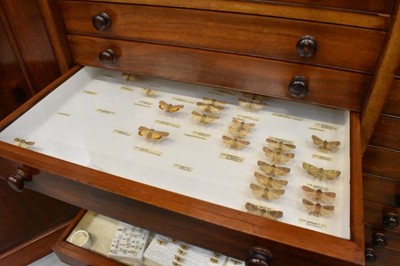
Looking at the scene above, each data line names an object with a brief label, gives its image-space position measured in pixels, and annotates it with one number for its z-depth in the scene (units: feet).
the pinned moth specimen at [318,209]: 1.93
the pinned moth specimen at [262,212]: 1.94
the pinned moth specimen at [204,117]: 2.68
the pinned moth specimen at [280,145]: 2.40
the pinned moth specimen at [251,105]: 2.85
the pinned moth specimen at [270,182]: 2.12
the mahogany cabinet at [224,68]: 1.73
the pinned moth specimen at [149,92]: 3.09
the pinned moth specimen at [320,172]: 2.13
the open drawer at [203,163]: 1.75
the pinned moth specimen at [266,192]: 2.06
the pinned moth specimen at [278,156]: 2.29
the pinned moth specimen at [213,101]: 2.91
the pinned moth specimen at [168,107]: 2.79
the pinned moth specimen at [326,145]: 2.36
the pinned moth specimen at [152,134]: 2.49
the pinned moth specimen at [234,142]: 2.43
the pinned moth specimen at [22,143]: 2.46
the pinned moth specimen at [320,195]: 1.99
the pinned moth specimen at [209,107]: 2.80
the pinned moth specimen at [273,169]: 2.18
